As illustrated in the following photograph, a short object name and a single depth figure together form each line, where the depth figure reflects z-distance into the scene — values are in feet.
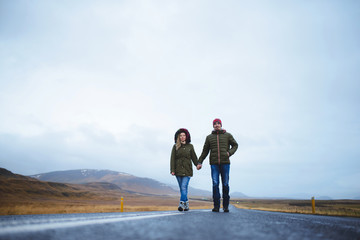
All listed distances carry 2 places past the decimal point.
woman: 21.43
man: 19.70
